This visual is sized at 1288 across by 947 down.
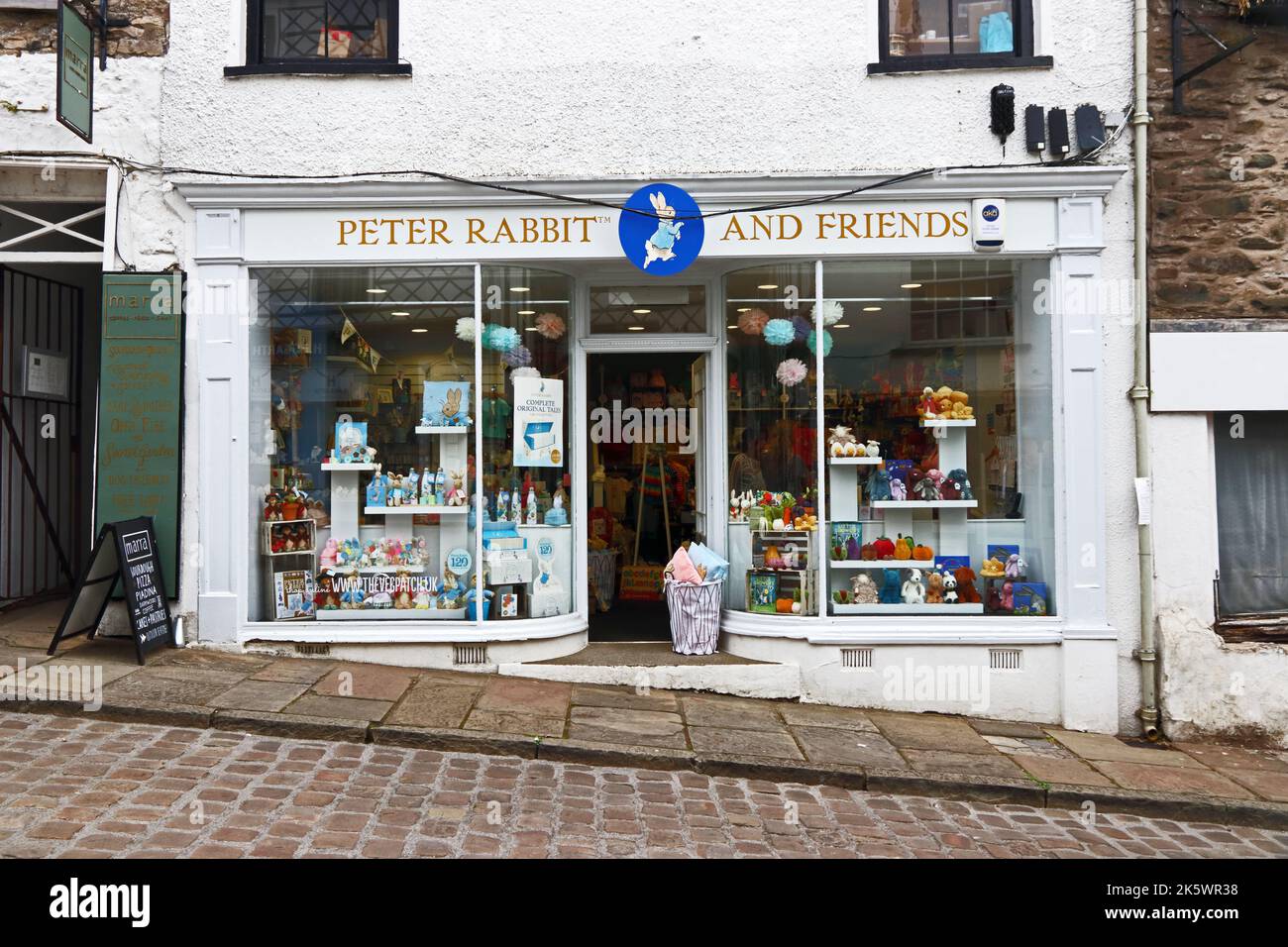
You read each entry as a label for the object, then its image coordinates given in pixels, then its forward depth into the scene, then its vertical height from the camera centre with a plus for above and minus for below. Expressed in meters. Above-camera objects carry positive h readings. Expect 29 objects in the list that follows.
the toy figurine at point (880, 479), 8.02 +0.12
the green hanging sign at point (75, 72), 7.01 +3.06
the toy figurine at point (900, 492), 8.01 +0.02
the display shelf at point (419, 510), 8.02 -0.11
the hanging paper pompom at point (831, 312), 7.89 +1.44
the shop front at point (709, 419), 7.56 +0.61
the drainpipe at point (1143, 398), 7.39 +0.71
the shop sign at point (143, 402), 7.52 +0.72
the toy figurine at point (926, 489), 8.00 +0.04
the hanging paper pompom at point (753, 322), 8.05 +1.40
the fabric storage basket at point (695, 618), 7.82 -0.95
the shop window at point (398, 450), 7.90 +0.38
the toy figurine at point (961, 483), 7.98 +0.09
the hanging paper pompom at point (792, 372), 7.97 +0.98
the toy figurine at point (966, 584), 7.87 -0.71
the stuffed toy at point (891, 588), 7.91 -0.74
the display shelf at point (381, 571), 7.98 -0.59
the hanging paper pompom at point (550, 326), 8.09 +1.37
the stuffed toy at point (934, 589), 7.89 -0.75
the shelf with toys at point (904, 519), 7.93 -0.19
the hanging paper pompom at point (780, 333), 7.97 +1.29
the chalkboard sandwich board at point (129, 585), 6.99 -0.63
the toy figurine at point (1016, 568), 7.86 -0.57
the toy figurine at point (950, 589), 7.86 -0.74
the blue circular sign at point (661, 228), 7.56 +2.02
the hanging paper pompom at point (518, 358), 8.01 +1.11
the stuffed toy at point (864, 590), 7.91 -0.75
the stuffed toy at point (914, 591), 7.87 -0.76
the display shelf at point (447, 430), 7.98 +0.53
